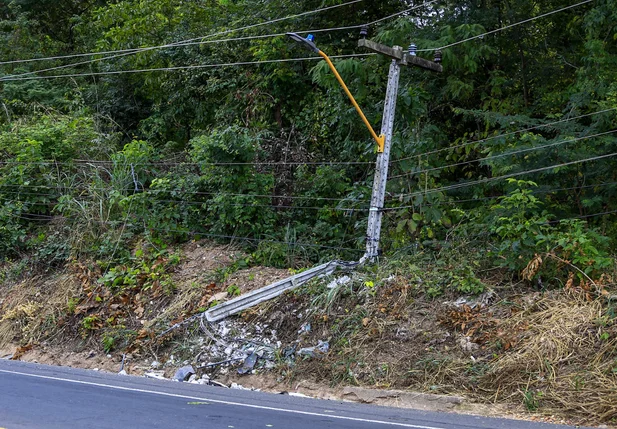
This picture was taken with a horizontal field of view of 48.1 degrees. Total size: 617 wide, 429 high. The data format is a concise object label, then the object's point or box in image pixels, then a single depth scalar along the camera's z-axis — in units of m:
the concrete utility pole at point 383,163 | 13.60
